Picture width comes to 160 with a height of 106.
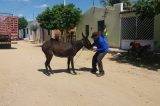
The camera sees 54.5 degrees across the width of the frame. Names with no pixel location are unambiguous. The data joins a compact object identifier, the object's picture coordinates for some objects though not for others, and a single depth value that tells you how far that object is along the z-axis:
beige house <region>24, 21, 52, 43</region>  20.99
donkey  5.54
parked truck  13.35
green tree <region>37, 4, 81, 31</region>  13.53
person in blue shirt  5.44
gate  9.50
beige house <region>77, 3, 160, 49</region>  9.38
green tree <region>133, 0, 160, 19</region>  6.33
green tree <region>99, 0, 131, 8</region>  18.24
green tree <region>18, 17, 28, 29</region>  33.40
